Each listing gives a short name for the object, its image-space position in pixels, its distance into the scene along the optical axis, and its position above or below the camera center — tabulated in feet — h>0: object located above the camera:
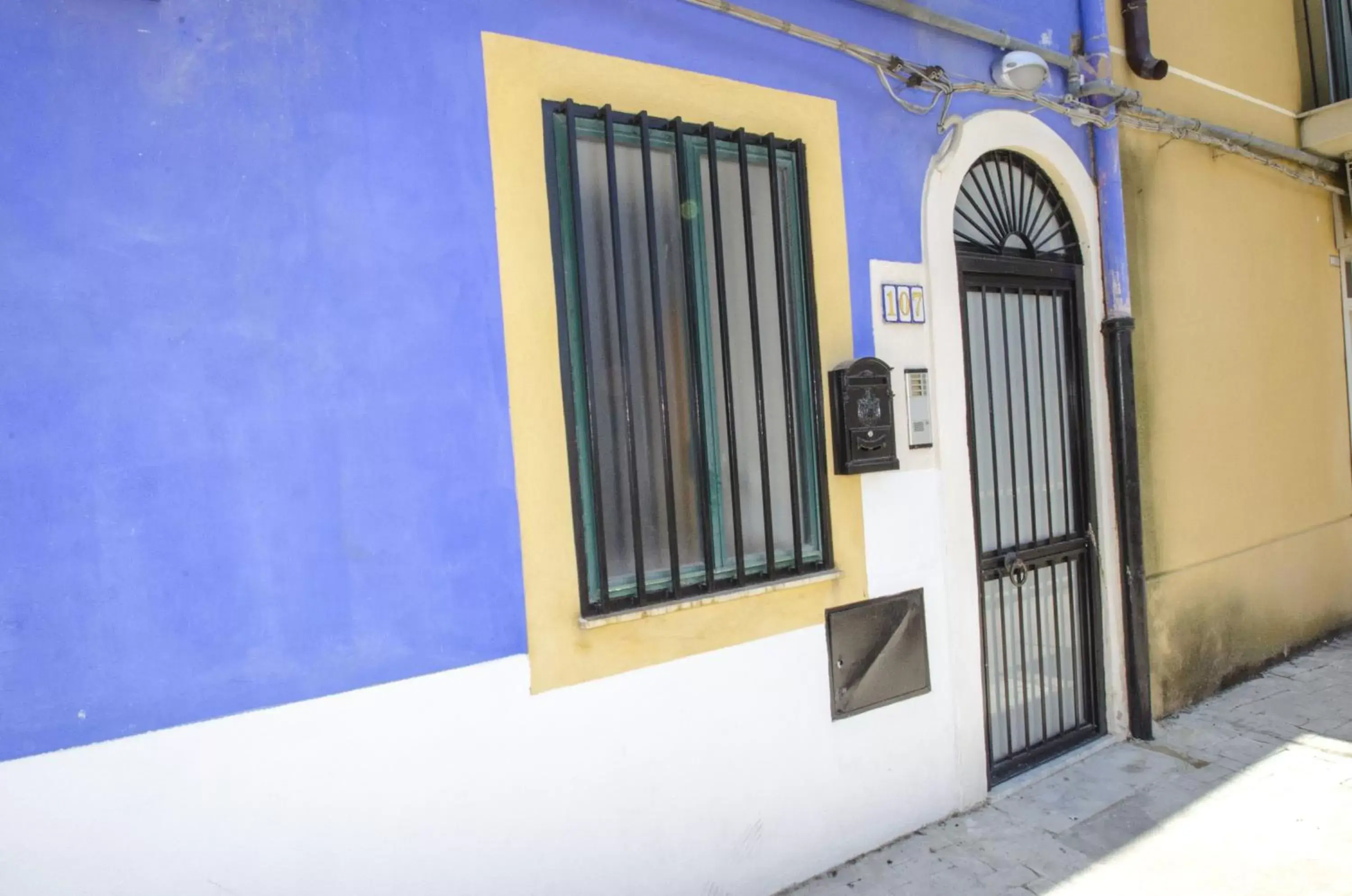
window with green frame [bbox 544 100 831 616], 10.14 +1.04
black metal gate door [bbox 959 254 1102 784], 14.73 -1.80
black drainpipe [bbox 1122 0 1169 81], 16.72 +7.13
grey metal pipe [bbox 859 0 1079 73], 12.77 +6.25
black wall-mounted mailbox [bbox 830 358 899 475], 11.90 +0.08
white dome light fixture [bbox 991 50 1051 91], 13.62 +5.53
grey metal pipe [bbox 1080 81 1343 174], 15.72 +5.76
